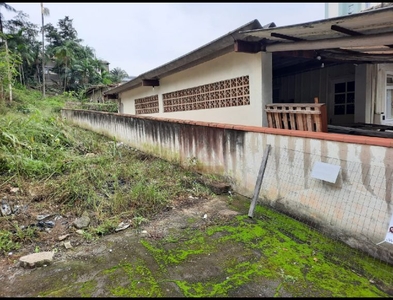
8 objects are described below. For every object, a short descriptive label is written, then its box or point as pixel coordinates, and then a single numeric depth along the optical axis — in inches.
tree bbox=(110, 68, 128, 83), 1395.7
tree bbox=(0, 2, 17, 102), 1015.6
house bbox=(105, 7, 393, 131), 146.9
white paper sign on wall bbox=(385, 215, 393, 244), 104.0
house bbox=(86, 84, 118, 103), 863.1
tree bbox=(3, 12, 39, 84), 1033.5
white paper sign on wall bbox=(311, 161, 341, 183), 128.1
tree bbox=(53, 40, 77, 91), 1125.1
